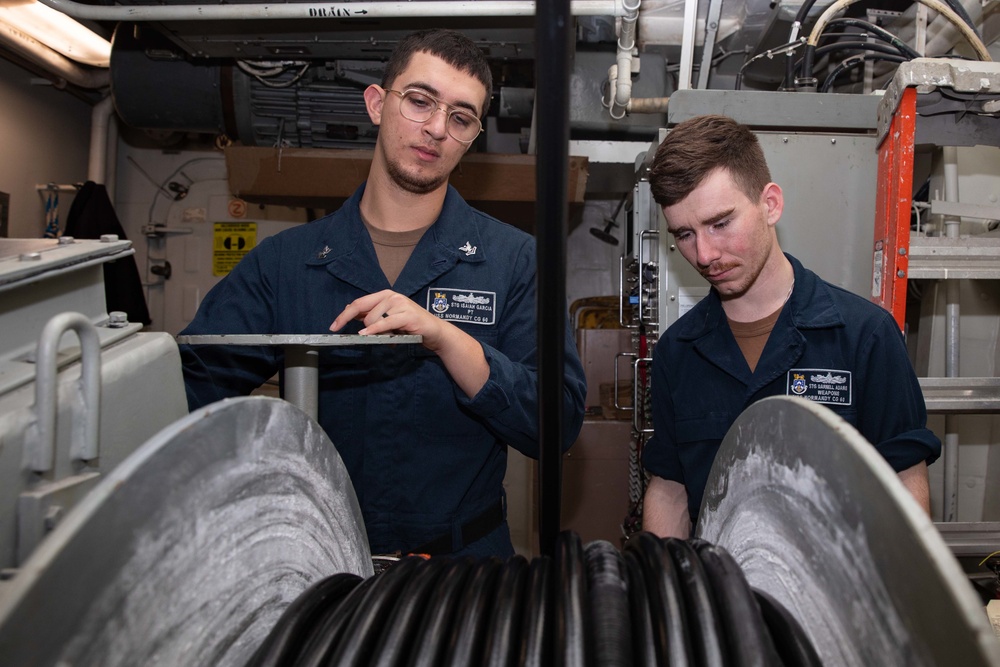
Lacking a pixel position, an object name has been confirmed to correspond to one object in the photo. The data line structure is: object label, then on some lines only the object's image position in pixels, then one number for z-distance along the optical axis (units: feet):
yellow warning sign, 13.93
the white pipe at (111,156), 13.44
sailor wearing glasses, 4.72
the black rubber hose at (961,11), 7.56
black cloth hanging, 12.10
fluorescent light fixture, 10.10
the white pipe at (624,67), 8.36
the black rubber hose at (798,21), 8.16
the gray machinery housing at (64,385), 1.99
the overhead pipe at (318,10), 7.29
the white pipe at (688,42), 8.48
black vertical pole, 1.61
